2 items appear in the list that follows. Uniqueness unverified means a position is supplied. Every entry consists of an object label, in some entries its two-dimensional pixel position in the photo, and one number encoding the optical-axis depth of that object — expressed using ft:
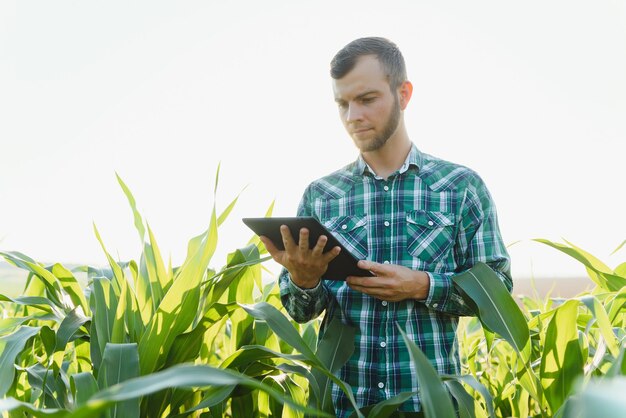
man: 3.50
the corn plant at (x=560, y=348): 2.87
